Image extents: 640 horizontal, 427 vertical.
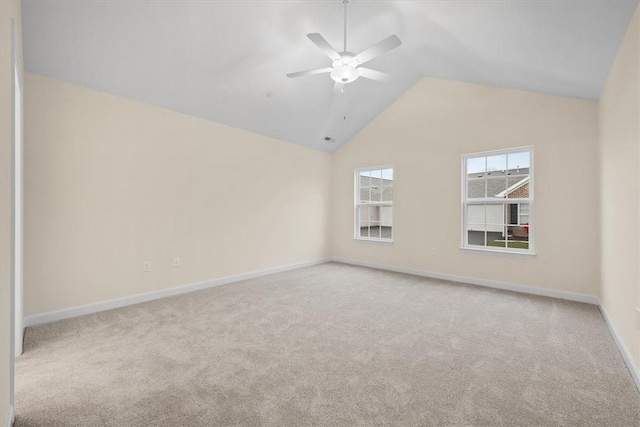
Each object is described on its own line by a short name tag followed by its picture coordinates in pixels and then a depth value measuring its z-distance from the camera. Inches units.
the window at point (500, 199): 167.3
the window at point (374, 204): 227.8
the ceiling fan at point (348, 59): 98.5
